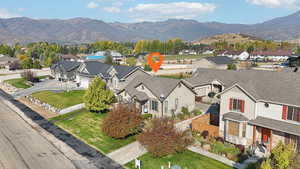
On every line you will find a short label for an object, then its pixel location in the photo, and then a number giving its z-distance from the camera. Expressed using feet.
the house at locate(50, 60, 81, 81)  226.99
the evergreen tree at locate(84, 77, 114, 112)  128.57
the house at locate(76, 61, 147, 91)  165.89
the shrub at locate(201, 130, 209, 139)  99.97
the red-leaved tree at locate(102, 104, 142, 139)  95.96
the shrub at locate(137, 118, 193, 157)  81.00
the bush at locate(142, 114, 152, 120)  121.92
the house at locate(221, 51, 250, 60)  468.38
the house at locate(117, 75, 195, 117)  122.62
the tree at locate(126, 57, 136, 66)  350.07
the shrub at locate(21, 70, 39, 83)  232.73
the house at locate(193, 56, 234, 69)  266.57
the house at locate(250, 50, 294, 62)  431.43
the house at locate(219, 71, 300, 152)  81.66
